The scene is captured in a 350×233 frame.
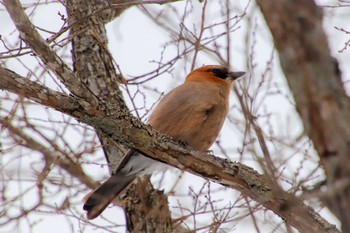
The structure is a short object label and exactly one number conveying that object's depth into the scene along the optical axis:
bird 10.27
